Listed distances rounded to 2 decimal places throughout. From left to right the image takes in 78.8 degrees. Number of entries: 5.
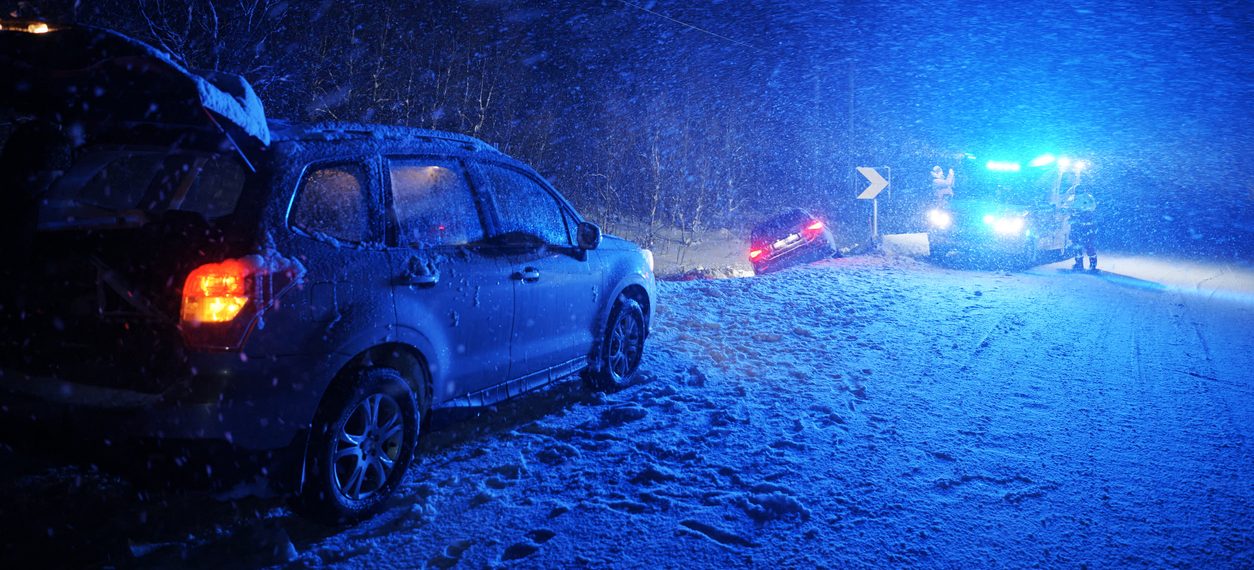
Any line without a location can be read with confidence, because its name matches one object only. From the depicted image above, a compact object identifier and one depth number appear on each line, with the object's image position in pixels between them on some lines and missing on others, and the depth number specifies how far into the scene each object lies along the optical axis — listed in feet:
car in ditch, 54.75
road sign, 63.62
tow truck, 55.83
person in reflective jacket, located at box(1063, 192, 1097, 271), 56.95
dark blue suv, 9.58
